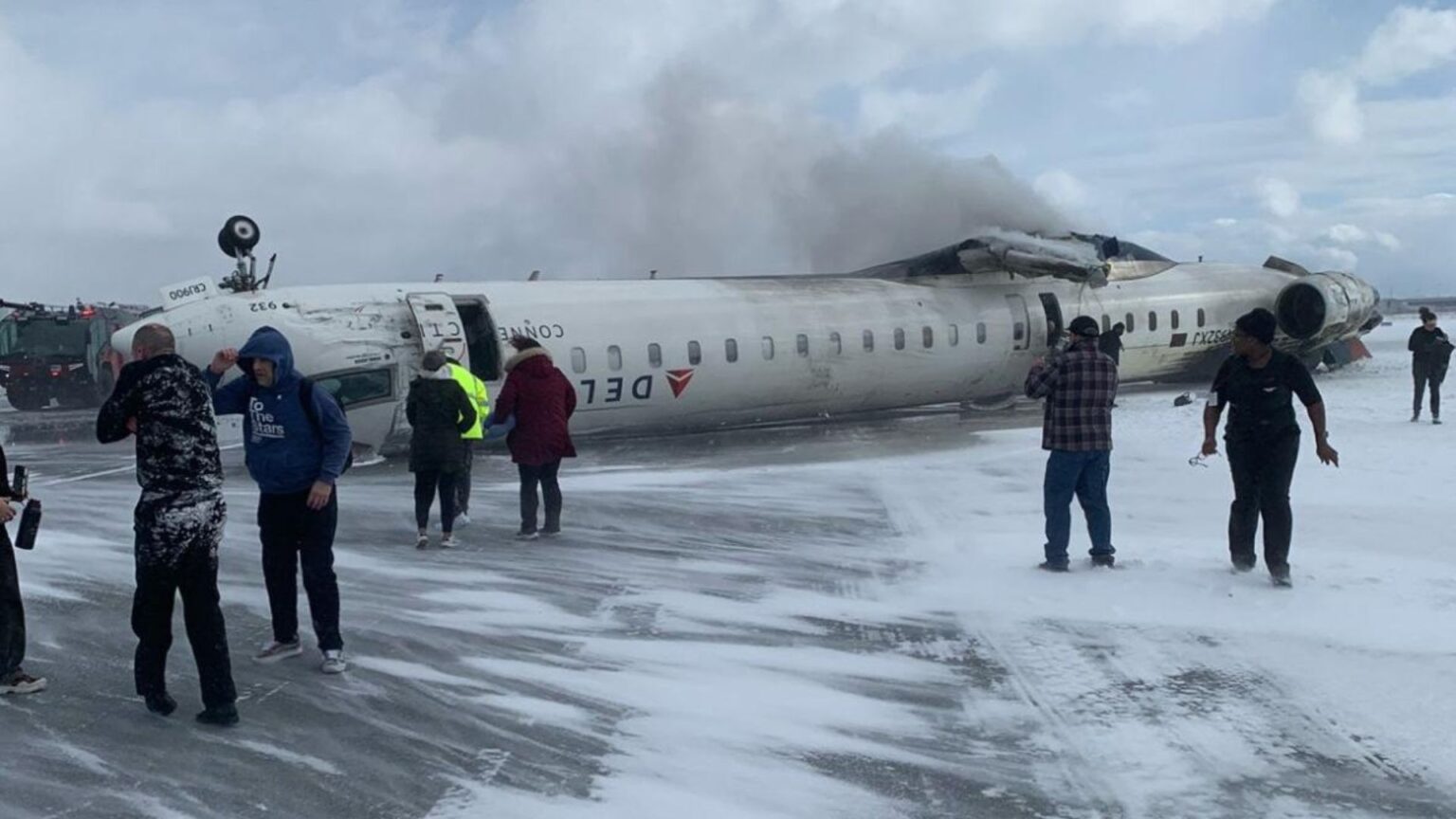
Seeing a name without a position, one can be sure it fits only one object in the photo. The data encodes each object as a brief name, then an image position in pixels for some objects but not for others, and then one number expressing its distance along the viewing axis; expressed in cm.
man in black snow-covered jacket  544
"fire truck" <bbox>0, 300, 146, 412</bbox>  3106
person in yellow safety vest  1058
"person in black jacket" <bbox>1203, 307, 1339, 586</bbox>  786
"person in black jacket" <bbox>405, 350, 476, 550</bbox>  987
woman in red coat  1030
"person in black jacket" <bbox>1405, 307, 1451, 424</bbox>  1666
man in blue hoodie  626
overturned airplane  1522
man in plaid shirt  847
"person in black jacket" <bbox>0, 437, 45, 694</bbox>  582
